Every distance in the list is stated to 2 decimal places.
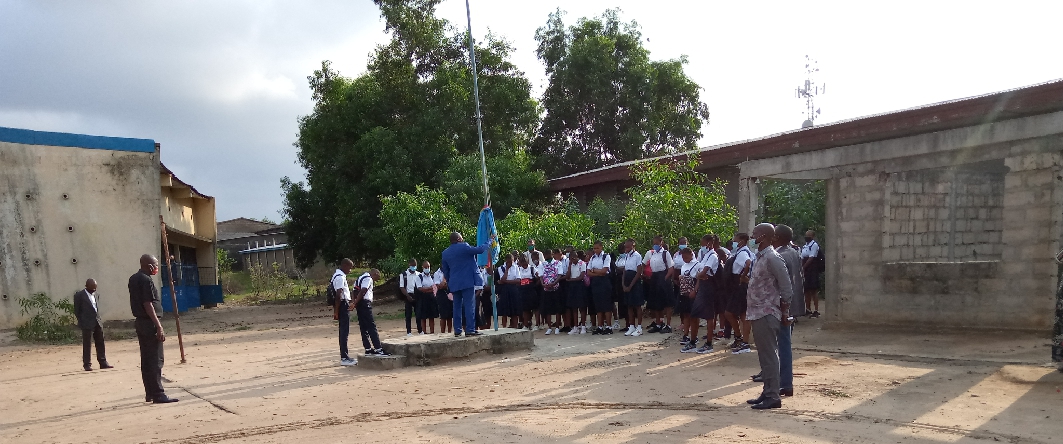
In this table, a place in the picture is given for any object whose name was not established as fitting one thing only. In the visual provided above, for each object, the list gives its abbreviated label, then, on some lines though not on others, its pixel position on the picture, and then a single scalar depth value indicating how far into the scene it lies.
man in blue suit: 11.04
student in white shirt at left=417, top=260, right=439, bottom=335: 13.95
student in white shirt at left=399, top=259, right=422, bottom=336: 13.87
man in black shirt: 8.42
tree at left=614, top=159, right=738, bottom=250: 14.62
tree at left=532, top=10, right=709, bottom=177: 26.69
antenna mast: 36.31
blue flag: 11.88
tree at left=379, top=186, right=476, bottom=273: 18.64
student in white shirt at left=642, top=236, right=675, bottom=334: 12.67
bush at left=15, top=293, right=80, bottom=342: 16.66
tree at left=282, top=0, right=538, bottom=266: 22.97
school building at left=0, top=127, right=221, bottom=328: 17.67
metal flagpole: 11.92
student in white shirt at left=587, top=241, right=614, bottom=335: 13.21
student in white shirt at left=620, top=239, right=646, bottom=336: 12.84
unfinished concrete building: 10.06
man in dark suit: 12.03
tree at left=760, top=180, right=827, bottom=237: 16.91
